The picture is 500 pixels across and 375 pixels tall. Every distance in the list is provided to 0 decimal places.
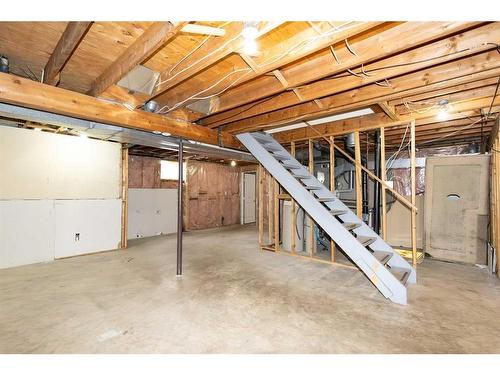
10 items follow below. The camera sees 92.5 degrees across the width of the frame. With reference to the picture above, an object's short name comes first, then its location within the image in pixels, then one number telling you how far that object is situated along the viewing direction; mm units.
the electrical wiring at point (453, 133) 3583
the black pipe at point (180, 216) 3457
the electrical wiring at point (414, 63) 1757
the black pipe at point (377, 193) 3849
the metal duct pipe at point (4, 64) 2141
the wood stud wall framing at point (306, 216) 3311
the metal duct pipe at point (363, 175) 4195
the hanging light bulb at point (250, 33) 1498
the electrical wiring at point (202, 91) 2288
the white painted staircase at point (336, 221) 2701
